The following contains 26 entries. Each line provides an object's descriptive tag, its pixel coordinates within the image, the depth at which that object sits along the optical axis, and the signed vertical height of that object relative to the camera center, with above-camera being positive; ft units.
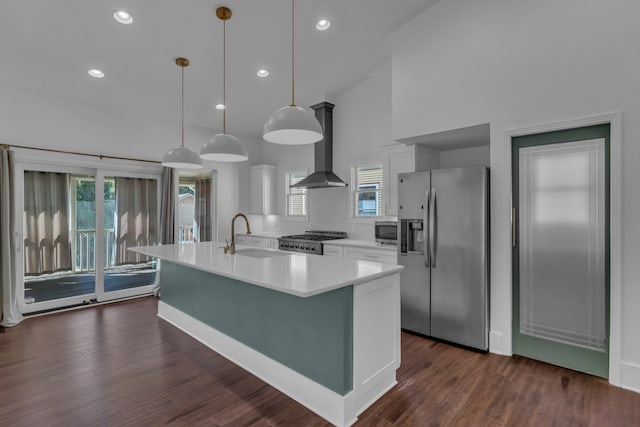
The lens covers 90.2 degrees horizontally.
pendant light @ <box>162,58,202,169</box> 11.09 +1.90
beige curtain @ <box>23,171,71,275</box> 13.98 -0.44
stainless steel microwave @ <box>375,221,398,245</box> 13.91 -0.91
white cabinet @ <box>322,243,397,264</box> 13.29 -1.84
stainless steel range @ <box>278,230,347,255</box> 15.72 -1.48
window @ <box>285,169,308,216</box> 19.98 +1.04
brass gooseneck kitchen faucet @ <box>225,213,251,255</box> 10.66 -1.20
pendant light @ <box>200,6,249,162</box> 9.81 +2.04
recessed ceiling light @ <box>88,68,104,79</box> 12.61 +5.62
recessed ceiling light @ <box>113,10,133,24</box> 9.71 +6.08
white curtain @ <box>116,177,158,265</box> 16.52 -0.18
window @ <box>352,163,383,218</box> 16.10 +1.13
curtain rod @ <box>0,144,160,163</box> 13.05 +2.76
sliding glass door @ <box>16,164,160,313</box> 14.11 -0.99
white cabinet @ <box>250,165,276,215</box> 20.94 +1.52
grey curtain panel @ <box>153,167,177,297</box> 17.44 +0.25
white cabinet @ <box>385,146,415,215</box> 13.65 +1.90
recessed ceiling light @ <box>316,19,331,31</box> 11.19 +6.67
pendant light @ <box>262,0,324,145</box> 7.46 +2.12
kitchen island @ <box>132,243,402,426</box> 6.86 -2.84
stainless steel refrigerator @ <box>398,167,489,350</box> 10.24 -1.45
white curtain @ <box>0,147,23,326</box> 12.66 -1.03
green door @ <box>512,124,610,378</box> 8.55 -1.05
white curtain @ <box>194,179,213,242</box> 20.32 +0.15
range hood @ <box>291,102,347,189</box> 17.19 +3.56
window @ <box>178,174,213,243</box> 19.73 +0.21
